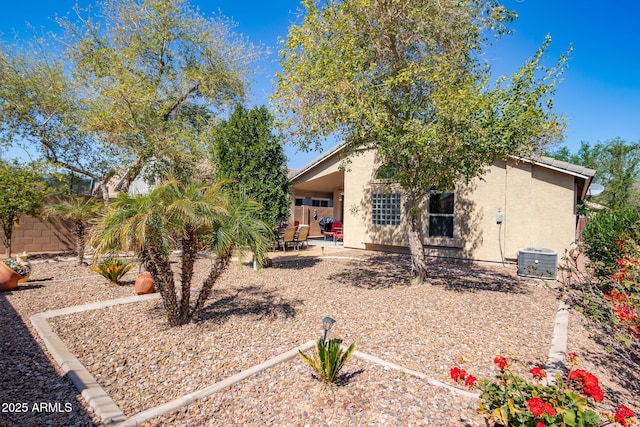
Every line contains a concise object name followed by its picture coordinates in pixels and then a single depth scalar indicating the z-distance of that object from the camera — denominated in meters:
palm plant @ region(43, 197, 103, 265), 9.79
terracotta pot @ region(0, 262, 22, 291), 7.24
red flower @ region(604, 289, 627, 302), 4.08
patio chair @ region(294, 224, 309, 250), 15.02
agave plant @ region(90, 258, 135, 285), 7.88
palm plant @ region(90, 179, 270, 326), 4.33
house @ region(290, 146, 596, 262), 10.99
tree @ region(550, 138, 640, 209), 28.86
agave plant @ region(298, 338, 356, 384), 3.49
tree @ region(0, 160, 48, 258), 9.71
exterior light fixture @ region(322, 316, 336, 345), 3.63
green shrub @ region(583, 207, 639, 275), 7.07
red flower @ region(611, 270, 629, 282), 4.37
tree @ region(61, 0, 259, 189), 11.02
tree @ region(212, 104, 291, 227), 10.06
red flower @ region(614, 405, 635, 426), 2.04
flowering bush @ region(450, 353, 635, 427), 2.14
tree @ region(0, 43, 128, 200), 11.64
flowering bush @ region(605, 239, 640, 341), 3.65
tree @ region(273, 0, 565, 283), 6.17
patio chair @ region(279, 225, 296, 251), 14.02
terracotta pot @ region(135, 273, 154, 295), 7.06
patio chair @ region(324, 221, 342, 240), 18.82
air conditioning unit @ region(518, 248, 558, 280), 9.54
